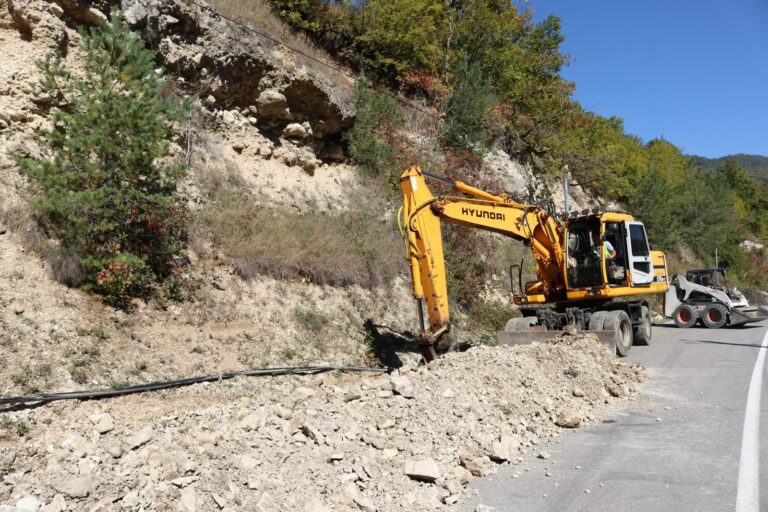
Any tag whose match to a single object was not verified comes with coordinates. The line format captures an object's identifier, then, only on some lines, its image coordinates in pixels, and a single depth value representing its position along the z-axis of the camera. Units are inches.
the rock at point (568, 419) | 282.8
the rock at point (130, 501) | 176.2
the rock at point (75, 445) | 204.1
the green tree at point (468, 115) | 829.8
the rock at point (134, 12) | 486.3
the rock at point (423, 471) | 208.2
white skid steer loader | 733.9
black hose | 245.3
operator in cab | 506.6
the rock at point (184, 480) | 184.2
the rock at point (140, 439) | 207.6
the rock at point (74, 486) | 179.6
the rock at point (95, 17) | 464.4
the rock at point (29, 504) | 169.6
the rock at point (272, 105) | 588.1
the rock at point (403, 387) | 271.7
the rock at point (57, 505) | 172.1
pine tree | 332.5
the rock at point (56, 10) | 444.1
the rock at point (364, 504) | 187.8
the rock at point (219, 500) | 178.5
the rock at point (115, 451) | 201.6
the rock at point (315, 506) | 181.2
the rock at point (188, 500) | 175.8
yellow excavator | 462.6
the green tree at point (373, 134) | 671.8
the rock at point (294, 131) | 619.5
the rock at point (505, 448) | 233.9
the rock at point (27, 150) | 373.4
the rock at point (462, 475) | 213.2
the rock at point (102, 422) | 239.1
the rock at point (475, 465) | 221.9
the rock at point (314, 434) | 222.2
